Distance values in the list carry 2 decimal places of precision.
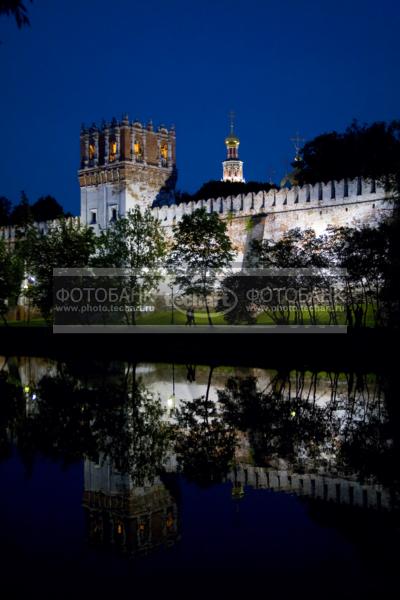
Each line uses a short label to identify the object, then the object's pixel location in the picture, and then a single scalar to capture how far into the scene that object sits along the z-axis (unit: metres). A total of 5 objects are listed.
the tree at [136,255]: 38.06
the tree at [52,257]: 38.84
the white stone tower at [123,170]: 46.12
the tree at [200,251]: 36.66
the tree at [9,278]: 43.47
